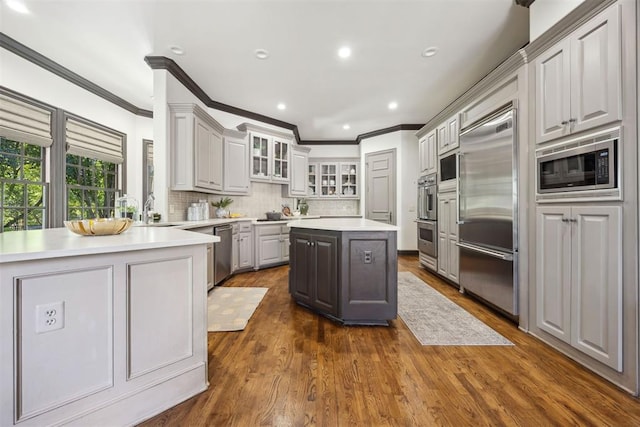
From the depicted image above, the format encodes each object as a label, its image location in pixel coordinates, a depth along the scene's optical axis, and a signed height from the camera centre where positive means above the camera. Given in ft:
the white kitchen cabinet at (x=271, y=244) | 15.22 -1.86
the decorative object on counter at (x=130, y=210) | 8.61 +0.08
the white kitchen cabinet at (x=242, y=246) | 13.98 -1.78
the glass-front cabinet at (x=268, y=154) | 16.05 +3.71
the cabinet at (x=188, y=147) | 11.22 +2.80
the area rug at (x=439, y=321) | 7.26 -3.36
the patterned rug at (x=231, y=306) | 8.18 -3.34
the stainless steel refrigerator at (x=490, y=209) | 7.91 +0.12
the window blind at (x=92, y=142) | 12.20 +3.47
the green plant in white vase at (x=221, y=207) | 14.73 +0.31
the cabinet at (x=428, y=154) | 13.52 +3.11
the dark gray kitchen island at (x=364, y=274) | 8.00 -1.81
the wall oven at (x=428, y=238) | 13.35 -1.29
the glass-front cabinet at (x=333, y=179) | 22.86 +2.88
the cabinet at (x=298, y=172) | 18.89 +2.93
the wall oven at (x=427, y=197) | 13.42 +0.81
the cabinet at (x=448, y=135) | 11.30 +3.45
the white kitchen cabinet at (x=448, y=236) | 11.41 -1.04
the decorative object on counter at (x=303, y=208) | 20.90 +0.37
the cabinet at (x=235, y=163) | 14.71 +2.80
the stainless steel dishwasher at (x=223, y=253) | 11.71 -1.82
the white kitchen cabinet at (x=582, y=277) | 5.24 -1.41
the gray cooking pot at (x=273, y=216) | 16.68 -0.20
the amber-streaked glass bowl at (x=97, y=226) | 4.93 -0.26
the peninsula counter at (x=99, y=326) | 3.54 -1.74
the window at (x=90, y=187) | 12.77 +1.30
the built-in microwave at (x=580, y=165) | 5.32 +1.06
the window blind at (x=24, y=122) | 9.59 +3.41
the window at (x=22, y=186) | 10.09 +1.04
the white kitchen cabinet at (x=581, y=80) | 5.23 +2.90
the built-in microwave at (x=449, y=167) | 11.25 +2.00
